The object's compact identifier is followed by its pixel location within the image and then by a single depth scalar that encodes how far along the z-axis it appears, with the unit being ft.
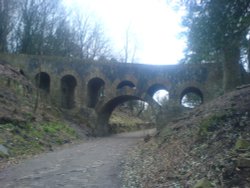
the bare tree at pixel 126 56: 101.99
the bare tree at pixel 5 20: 69.04
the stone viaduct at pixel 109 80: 50.21
